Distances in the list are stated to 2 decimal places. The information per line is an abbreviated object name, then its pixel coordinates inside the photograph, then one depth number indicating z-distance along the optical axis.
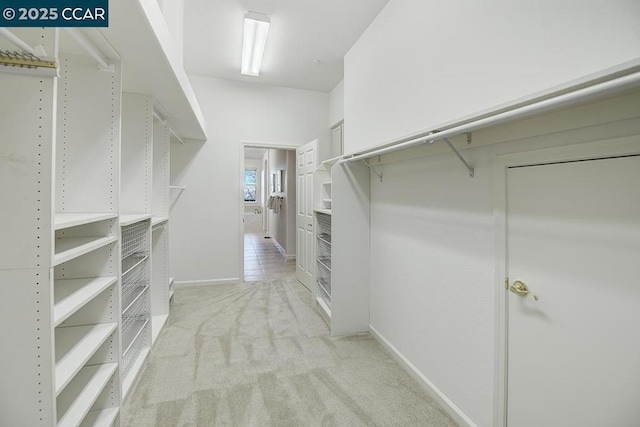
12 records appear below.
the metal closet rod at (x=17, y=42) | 0.82
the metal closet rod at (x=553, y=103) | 0.78
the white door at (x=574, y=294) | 1.01
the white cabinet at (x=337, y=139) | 4.65
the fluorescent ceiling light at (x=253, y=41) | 2.92
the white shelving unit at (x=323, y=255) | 3.56
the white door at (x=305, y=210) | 4.16
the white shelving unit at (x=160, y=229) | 3.04
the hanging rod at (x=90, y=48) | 1.19
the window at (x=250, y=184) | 12.28
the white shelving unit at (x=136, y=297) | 2.21
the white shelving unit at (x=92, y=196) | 1.62
